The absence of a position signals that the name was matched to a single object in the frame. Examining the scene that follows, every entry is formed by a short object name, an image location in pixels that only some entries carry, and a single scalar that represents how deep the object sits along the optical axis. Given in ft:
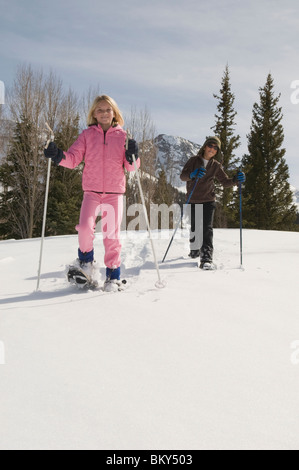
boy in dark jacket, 13.10
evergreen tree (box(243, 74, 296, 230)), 73.56
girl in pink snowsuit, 9.16
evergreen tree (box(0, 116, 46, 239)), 54.29
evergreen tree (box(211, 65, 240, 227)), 72.02
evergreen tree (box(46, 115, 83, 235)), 56.59
